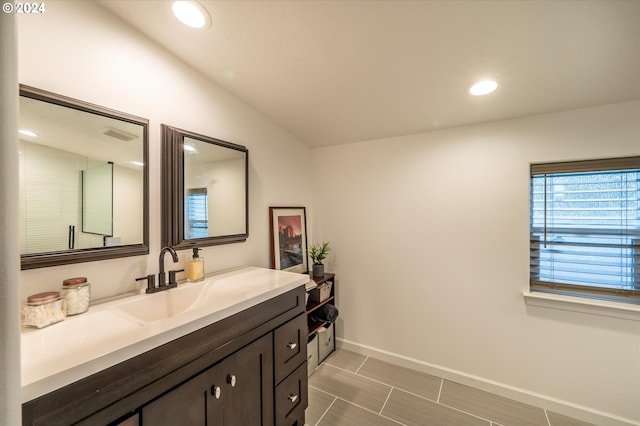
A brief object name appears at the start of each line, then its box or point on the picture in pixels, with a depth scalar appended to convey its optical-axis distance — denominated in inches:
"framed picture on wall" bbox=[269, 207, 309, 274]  89.4
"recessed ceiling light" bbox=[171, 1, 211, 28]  48.5
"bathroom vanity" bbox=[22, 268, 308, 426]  28.9
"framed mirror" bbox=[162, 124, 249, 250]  58.9
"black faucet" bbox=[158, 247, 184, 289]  55.4
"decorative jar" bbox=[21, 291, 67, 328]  37.7
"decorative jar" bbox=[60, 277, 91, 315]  42.2
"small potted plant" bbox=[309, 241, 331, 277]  98.8
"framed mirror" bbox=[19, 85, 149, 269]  41.4
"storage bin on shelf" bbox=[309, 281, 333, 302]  94.9
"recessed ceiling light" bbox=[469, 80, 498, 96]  62.1
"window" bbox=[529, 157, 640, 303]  66.6
